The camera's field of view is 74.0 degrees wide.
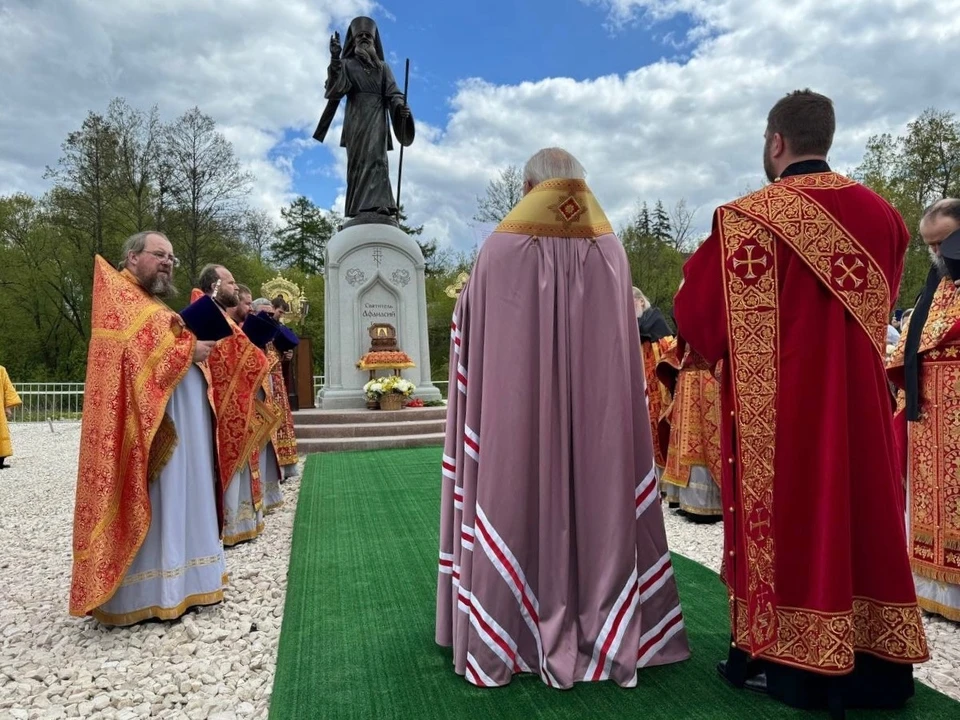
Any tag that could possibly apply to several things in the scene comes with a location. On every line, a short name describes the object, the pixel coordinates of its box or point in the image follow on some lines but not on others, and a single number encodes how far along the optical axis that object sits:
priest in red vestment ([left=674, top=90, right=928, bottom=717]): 2.25
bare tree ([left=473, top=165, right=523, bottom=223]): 25.02
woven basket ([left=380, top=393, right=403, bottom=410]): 12.49
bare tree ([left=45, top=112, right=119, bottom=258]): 23.78
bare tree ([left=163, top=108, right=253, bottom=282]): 24.36
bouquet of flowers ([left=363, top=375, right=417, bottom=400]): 12.43
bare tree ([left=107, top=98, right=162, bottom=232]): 24.30
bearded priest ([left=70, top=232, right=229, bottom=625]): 3.44
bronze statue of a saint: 14.28
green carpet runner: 2.45
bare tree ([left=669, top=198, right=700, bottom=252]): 28.28
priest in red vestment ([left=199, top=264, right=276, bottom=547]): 5.06
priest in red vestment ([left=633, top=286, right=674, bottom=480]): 6.22
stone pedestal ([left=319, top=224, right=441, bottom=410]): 13.43
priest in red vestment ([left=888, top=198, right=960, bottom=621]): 3.46
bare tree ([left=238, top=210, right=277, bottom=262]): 33.27
